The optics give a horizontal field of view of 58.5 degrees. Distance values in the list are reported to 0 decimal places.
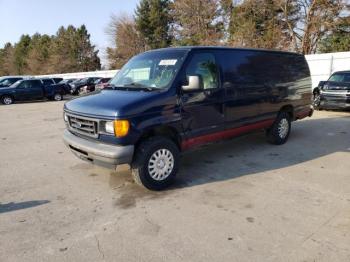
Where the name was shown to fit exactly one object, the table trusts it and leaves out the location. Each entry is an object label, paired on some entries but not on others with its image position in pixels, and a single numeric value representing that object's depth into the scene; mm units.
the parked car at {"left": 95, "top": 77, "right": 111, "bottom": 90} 26066
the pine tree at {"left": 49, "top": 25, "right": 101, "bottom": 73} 58188
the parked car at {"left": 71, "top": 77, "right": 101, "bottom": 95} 27128
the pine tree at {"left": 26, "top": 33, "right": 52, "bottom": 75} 64812
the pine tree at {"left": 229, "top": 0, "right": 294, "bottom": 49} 30375
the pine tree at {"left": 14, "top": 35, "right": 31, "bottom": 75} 73431
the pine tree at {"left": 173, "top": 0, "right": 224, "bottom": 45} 35031
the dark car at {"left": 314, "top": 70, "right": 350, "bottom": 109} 11903
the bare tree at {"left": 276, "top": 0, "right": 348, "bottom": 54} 26594
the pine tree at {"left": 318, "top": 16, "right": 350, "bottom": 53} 27766
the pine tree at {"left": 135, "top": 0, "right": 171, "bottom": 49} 46656
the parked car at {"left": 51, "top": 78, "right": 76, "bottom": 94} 23205
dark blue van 4273
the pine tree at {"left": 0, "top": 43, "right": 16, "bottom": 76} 75500
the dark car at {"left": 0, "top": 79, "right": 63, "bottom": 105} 20094
